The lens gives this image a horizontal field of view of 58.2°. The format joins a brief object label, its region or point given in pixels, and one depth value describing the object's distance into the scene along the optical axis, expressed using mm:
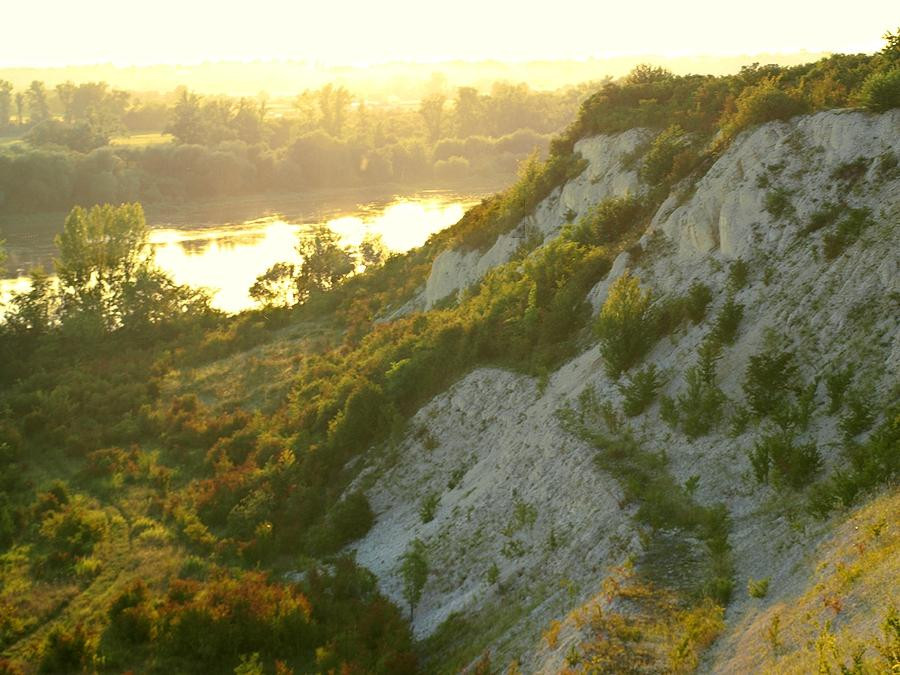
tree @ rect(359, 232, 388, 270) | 67406
